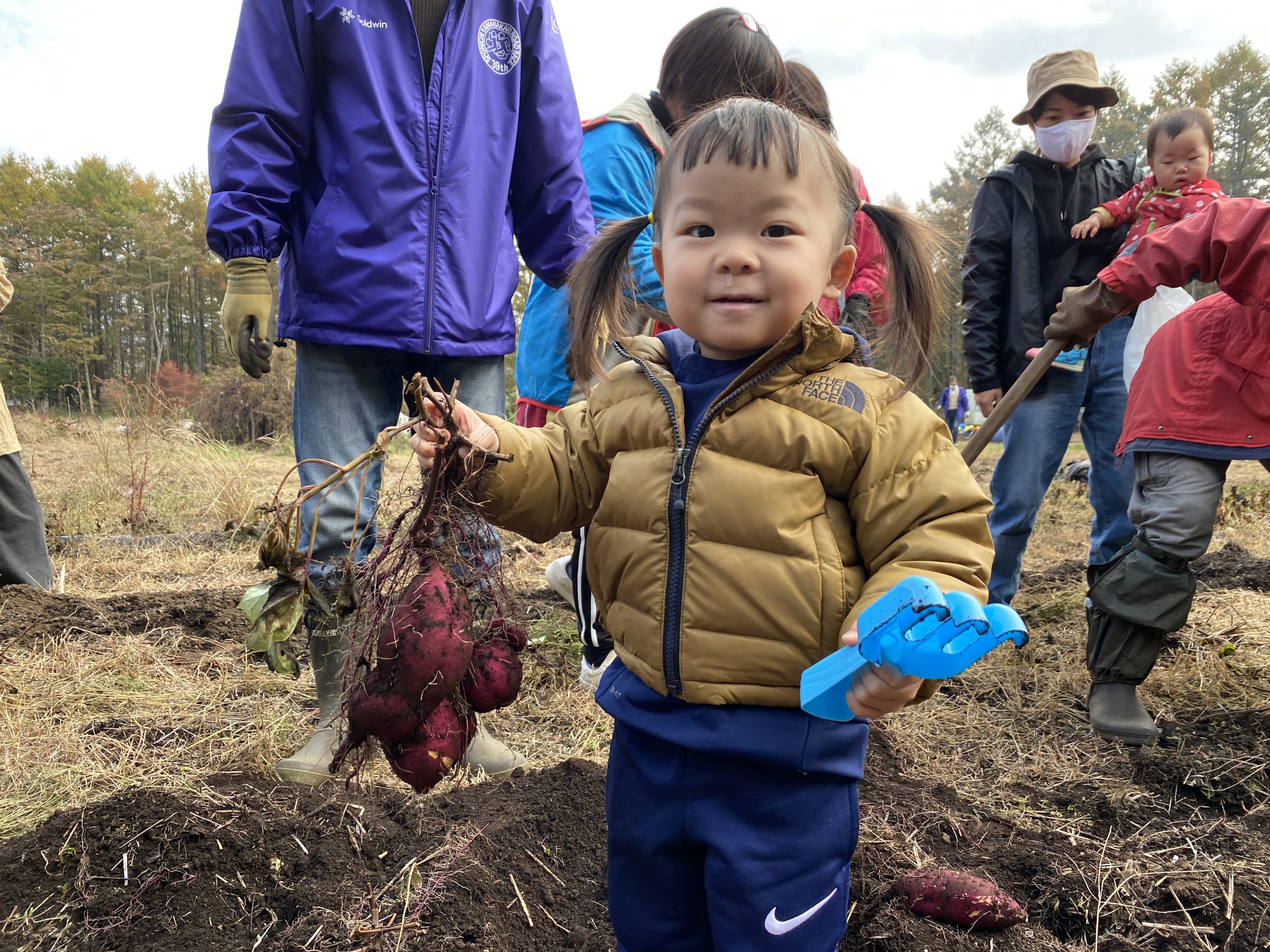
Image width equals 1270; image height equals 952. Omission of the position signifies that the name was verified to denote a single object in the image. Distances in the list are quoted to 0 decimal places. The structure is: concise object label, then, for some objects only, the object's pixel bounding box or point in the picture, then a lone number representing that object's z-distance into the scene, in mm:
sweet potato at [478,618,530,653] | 1527
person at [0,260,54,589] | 3732
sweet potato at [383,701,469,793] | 1390
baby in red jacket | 3277
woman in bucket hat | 3266
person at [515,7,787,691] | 2369
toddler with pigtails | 1181
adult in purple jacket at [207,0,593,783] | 1998
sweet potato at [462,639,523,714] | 1469
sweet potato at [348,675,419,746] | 1332
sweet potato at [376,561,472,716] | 1327
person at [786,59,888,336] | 2555
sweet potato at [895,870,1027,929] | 1729
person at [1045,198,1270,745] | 2291
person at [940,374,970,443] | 17766
